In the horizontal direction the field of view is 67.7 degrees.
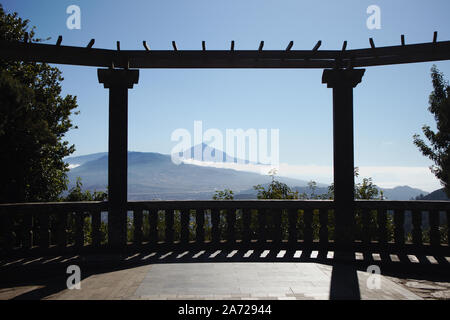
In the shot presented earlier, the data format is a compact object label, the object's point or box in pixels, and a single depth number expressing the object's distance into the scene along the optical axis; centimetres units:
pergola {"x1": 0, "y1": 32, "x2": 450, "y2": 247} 568
